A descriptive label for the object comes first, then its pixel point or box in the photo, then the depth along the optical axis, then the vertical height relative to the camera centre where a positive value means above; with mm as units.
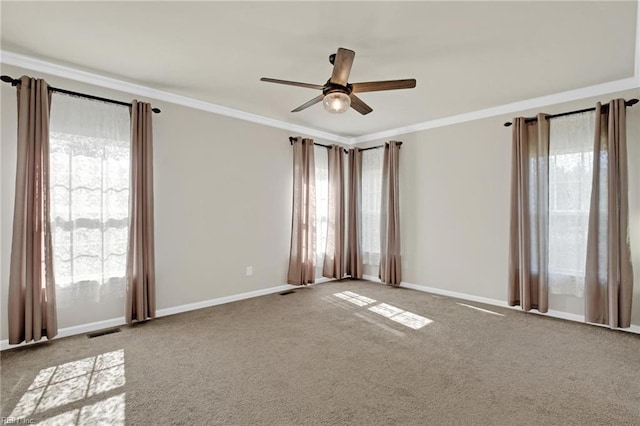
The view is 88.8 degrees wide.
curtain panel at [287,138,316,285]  5086 -104
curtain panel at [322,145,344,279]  5668 -153
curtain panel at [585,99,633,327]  3314 -198
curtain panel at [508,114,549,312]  3854 -62
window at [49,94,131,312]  3121 +128
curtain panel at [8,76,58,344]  2834 -161
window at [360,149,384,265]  5684 +143
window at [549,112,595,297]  3627 +148
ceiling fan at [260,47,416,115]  2551 +1019
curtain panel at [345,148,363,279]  5848 -67
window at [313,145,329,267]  5611 +230
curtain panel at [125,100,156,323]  3460 -128
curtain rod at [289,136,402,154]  5125 +1132
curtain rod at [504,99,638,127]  3322 +1111
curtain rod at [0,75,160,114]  2842 +1158
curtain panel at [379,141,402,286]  5320 -95
